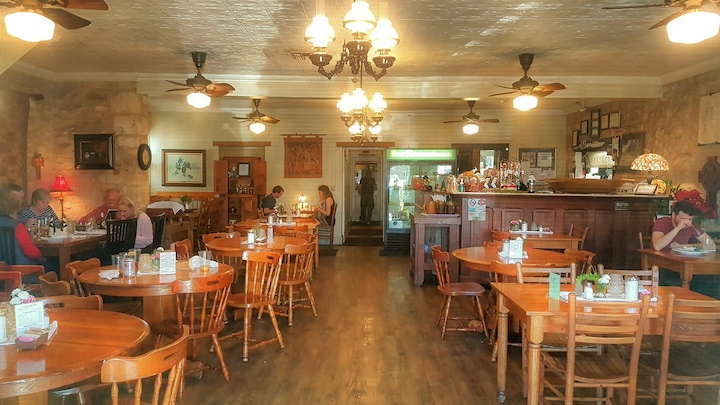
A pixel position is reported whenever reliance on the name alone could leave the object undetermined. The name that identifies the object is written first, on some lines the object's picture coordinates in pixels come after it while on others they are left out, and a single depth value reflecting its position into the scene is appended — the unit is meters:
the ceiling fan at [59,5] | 3.44
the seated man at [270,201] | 10.00
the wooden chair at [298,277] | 5.21
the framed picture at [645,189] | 7.32
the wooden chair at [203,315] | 3.51
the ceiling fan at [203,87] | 6.57
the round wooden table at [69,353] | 1.97
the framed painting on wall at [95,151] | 8.40
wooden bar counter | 7.32
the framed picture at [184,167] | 11.91
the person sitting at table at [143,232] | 6.71
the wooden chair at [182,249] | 4.81
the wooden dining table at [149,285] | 3.51
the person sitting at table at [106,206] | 7.63
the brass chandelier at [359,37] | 3.26
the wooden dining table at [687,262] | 4.77
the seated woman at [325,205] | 10.31
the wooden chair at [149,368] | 1.98
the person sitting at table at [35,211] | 6.06
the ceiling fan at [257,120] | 9.30
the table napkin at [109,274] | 3.71
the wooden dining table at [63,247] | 5.61
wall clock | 8.50
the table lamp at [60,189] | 8.11
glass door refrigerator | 10.96
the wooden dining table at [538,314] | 2.81
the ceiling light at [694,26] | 3.39
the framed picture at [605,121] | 9.67
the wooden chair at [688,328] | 2.78
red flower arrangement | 6.23
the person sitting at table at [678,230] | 5.31
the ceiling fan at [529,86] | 6.58
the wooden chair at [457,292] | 4.99
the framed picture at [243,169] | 12.07
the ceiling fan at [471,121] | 10.03
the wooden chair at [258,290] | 4.40
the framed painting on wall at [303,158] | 11.82
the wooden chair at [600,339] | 2.68
